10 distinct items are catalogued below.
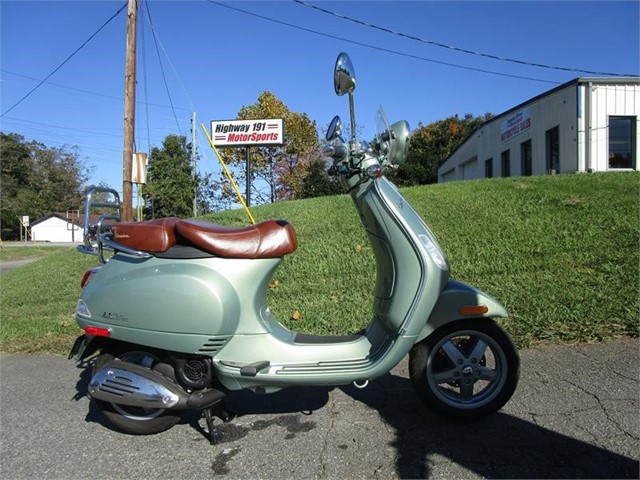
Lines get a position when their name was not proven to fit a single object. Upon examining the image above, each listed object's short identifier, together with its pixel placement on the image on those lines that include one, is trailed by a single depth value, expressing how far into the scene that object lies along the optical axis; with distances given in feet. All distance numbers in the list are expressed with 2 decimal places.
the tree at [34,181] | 202.86
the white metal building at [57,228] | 223.10
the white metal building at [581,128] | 58.23
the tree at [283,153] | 87.15
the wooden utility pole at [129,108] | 32.96
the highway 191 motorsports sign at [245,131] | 41.04
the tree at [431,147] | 128.67
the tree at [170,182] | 80.79
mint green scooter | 9.35
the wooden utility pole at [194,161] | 80.29
